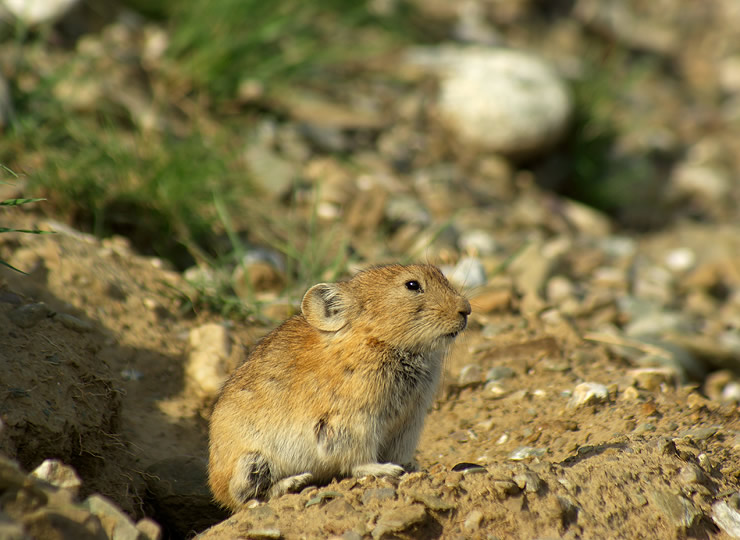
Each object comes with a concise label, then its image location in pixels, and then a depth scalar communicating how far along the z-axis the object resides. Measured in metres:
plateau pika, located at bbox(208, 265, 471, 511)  8.62
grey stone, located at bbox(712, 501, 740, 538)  8.04
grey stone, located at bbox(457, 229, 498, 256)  16.39
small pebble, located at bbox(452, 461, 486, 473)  8.25
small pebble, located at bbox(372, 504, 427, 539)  7.37
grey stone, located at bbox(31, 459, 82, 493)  7.46
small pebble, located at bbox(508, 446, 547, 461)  9.37
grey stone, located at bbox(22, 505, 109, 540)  6.25
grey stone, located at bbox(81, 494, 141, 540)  6.97
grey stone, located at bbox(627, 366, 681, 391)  10.80
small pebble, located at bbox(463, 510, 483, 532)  7.54
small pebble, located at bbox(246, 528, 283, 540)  7.35
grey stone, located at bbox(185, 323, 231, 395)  10.96
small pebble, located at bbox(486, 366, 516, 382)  11.44
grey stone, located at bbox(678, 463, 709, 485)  8.32
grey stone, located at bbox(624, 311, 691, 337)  14.50
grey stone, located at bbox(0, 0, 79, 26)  17.14
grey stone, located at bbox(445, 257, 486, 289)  13.59
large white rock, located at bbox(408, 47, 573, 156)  20.70
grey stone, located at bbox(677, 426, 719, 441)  9.24
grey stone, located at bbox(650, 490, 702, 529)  7.91
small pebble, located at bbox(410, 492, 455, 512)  7.61
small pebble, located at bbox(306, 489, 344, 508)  7.89
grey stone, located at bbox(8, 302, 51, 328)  9.45
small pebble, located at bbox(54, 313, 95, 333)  9.95
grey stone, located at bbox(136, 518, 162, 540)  7.30
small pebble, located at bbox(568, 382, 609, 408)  10.35
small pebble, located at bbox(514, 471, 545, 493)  7.79
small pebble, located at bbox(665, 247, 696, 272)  18.89
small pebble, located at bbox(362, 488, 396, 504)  7.83
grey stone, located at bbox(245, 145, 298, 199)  16.59
